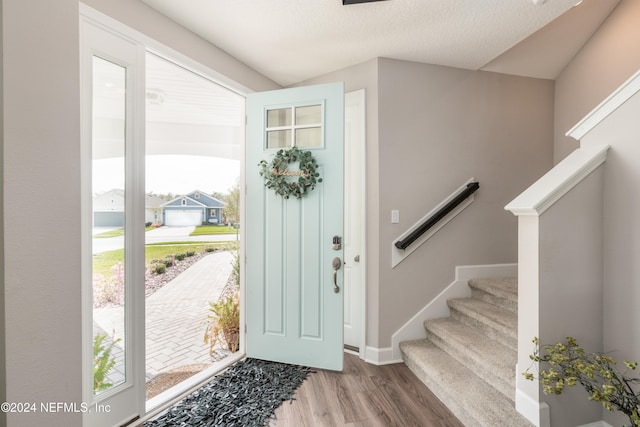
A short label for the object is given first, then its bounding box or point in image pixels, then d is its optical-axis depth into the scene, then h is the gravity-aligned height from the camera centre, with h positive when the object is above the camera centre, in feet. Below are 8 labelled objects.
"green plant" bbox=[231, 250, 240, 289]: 11.09 -2.27
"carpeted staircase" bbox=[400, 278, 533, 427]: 5.74 -3.41
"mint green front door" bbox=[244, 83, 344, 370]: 7.88 -0.70
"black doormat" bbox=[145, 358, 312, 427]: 6.05 -4.30
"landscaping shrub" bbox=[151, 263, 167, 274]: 11.80 -2.34
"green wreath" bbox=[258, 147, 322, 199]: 7.88 +1.05
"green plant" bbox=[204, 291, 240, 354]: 9.93 -3.94
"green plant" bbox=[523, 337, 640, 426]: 4.13 -2.50
